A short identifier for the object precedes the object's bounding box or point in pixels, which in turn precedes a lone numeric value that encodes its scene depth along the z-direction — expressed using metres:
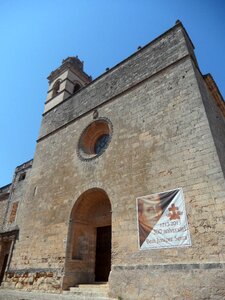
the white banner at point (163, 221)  4.80
